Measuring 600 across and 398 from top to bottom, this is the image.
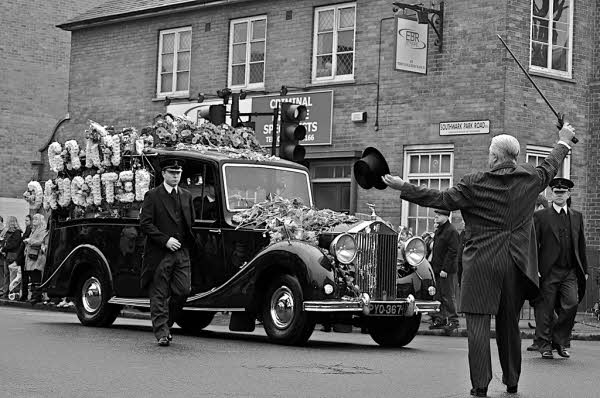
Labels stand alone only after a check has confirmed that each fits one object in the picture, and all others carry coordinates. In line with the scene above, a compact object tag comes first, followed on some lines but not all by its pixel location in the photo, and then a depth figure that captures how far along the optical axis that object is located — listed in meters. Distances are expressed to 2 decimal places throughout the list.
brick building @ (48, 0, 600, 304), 23.48
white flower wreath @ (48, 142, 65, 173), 16.84
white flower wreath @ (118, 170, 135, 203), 15.57
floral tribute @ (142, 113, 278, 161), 15.61
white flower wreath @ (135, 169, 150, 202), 15.38
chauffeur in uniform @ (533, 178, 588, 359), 13.34
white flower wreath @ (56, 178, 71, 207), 16.53
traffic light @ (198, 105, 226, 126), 20.47
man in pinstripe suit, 8.93
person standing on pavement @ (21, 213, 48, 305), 23.36
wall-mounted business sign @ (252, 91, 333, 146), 26.00
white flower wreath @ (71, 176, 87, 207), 16.28
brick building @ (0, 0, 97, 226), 38.28
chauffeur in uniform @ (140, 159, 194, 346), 13.02
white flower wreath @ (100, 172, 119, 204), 15.84
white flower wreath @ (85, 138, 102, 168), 16.17
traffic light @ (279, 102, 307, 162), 19.09
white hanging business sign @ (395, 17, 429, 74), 23.20
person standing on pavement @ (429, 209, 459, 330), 18.25
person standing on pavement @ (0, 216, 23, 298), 24.47
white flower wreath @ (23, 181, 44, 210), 17.30
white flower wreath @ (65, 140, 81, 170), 16.61
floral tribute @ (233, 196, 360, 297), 13.41
